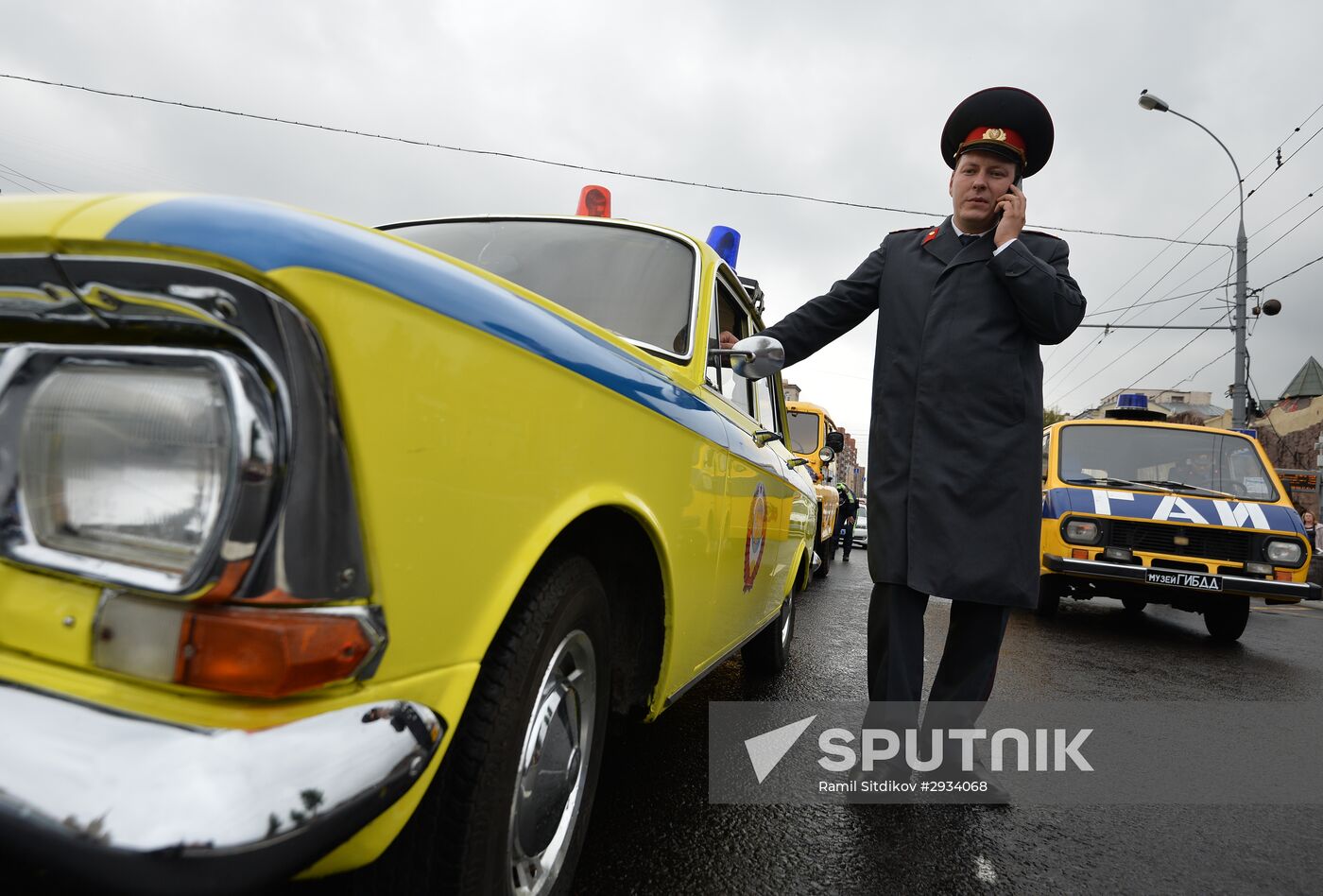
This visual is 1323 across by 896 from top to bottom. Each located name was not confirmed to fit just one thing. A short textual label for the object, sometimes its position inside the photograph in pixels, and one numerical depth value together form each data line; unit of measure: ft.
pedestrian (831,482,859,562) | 44.65
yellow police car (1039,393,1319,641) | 19.57
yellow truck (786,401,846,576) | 33.76
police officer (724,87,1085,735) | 7.81
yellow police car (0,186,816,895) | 2.55
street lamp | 51.72
